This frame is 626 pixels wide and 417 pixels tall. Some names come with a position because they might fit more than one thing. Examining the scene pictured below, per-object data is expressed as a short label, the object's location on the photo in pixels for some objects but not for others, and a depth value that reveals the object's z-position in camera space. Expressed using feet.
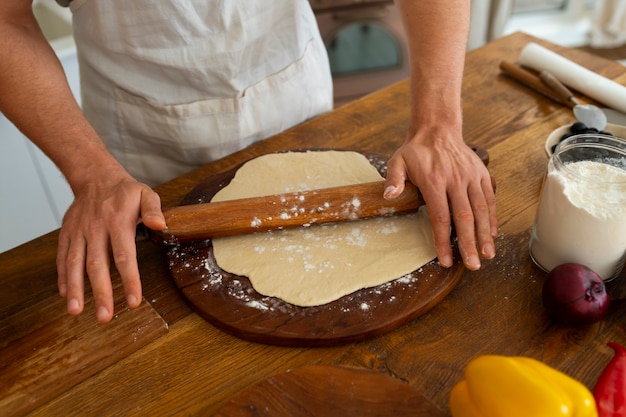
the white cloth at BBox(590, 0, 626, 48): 9.18
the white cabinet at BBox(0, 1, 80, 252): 6.00
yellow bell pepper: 1.96
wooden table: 2.52
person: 2.97
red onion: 2.58
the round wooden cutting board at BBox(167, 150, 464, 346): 2.68
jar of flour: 2.61
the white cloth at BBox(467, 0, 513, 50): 9.49
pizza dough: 2.89
